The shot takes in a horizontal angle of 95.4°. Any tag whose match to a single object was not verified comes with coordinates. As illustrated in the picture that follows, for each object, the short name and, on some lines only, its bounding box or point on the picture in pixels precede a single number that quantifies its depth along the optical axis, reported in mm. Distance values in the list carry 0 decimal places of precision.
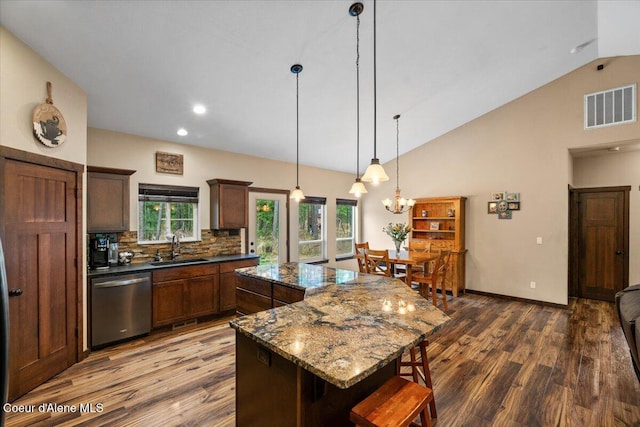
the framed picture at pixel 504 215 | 5332
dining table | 4484
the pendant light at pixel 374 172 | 2635
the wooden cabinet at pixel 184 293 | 3791
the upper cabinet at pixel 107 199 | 3521
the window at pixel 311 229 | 6289
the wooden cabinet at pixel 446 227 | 5664
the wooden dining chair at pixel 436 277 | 4444
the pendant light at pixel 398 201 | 5291
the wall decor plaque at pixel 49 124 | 2633
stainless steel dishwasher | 3309
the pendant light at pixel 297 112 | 3277
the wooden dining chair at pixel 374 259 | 4390
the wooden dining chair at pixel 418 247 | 5129
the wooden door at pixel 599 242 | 5109
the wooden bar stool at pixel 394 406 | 1398
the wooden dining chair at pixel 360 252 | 4753
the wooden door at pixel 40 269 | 2467
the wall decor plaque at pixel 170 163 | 4297
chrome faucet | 4393
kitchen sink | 4133
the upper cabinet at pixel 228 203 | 4652
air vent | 4281
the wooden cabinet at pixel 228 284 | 4363
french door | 5352
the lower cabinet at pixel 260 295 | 2734
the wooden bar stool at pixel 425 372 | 2213
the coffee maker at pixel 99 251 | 3580
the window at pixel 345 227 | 7188
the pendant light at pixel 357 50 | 2621
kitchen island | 1358
